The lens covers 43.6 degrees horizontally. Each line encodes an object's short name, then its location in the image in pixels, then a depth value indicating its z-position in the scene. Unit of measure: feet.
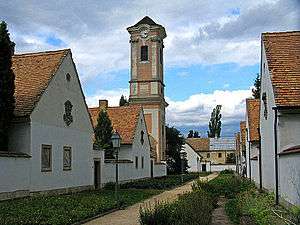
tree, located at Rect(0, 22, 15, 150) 56.48
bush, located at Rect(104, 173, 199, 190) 91.89
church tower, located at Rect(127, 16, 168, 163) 153.77
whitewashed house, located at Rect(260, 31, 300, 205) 40.50
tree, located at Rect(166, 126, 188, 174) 170.84
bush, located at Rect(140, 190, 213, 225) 29.04
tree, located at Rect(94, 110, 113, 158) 97.58
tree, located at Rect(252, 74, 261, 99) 171.16
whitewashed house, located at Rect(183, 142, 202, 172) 249.10
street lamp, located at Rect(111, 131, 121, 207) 59.42
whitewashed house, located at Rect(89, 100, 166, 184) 106.43
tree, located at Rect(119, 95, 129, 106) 204.05
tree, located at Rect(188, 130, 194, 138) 389.70
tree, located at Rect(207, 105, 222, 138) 319.69
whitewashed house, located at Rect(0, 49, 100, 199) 57.44
